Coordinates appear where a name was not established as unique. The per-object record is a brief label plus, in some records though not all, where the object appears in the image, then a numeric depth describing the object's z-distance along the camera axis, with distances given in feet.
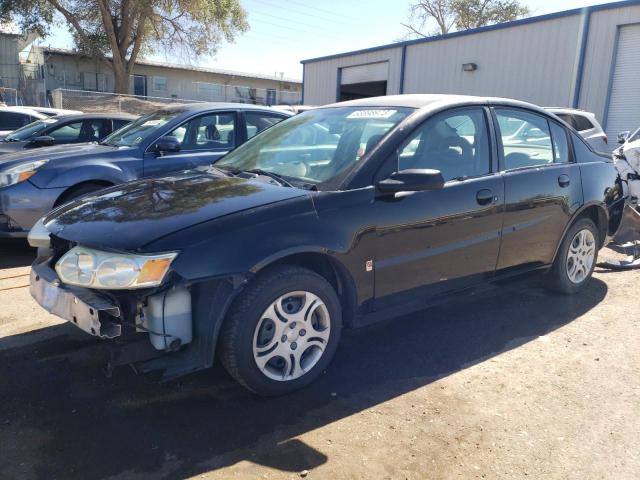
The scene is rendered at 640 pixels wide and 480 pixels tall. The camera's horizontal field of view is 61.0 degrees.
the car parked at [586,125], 34.55
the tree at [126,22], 89.20
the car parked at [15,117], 38.55
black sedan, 8.84
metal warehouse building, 47.34
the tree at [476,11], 133.81
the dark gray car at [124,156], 17.94
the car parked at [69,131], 24.72
